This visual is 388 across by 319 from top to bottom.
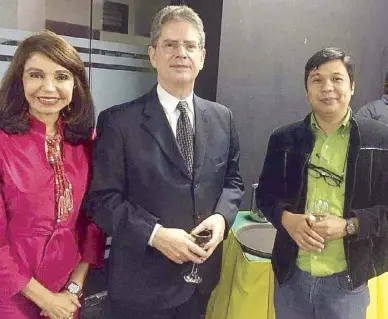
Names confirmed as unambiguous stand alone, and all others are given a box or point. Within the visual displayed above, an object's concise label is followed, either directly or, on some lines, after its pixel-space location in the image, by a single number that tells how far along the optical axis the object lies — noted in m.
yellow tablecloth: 2.05
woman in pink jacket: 1.45
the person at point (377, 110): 2.95
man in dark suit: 1.55
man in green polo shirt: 1.56
